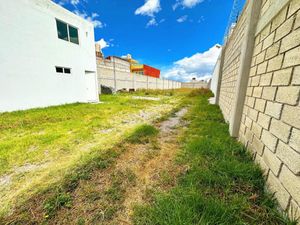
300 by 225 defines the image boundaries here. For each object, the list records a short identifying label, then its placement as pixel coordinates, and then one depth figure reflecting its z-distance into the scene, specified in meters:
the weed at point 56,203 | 1.27
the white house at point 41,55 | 5.08
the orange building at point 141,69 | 32.84
